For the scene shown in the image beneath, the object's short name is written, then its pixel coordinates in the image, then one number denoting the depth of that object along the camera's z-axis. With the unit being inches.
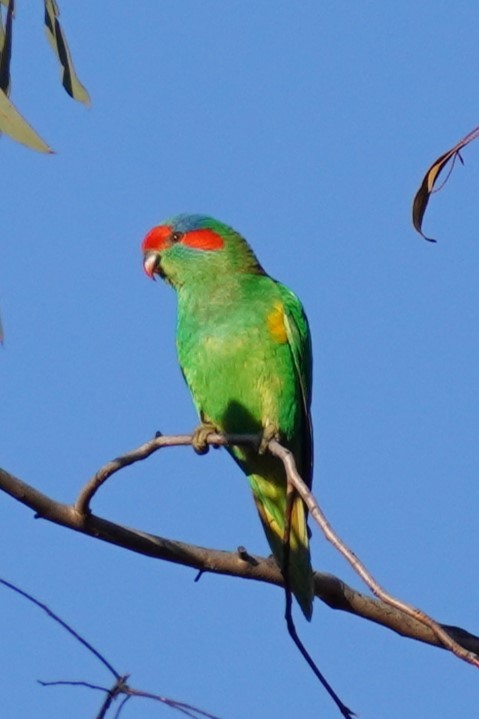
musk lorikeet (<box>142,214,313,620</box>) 398.9
